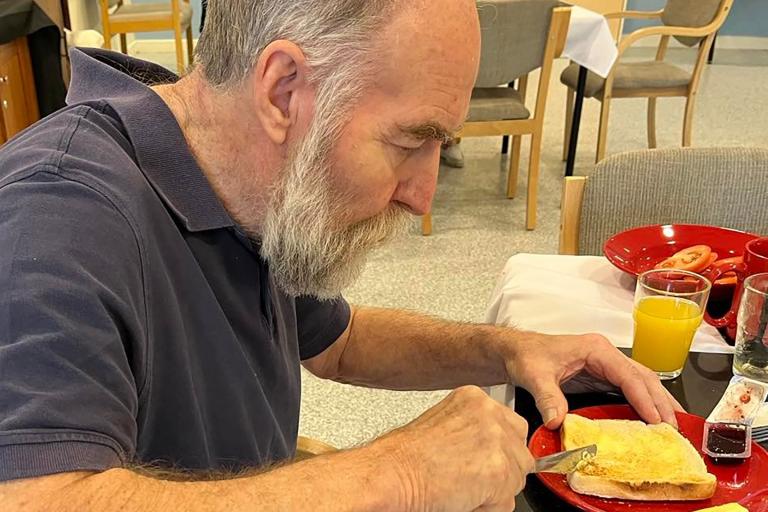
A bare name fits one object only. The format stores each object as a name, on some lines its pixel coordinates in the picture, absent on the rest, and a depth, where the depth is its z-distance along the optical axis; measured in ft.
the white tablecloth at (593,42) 11.16
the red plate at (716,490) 2.67
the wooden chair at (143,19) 14.23
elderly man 2.07
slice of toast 2.69
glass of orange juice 3.43
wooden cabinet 9.77
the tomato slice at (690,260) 4.09
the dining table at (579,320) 3.30
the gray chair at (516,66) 9.93
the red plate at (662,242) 4.22
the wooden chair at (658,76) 12.00
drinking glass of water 3.37
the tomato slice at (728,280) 3.85
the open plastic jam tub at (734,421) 2.86
